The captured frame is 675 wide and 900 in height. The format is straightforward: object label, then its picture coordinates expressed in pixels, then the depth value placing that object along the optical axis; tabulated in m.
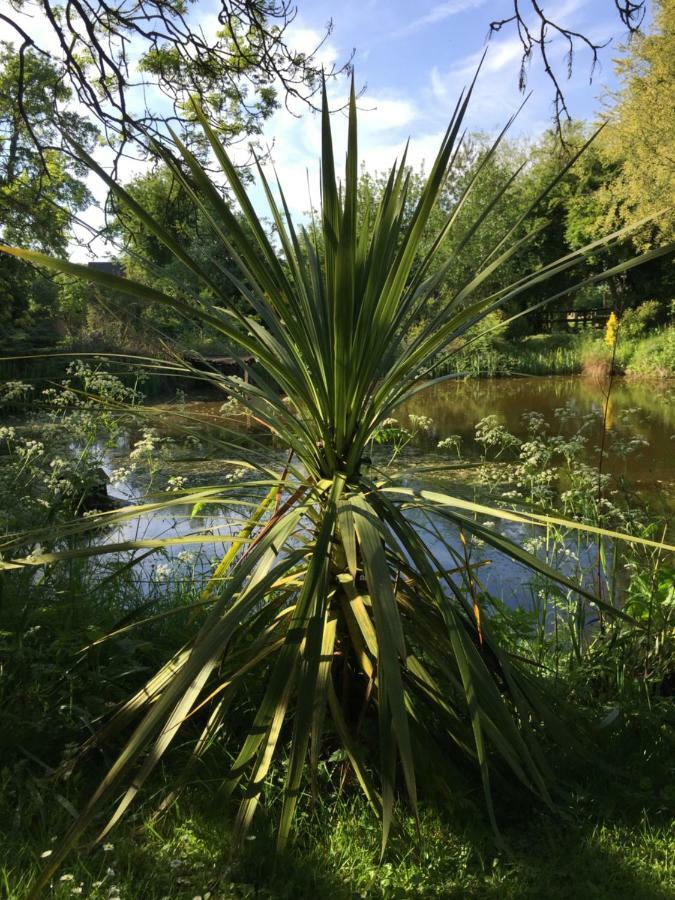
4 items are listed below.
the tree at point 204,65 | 3.86
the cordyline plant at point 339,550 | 1.39
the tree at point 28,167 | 4.84
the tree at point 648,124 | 17.80
